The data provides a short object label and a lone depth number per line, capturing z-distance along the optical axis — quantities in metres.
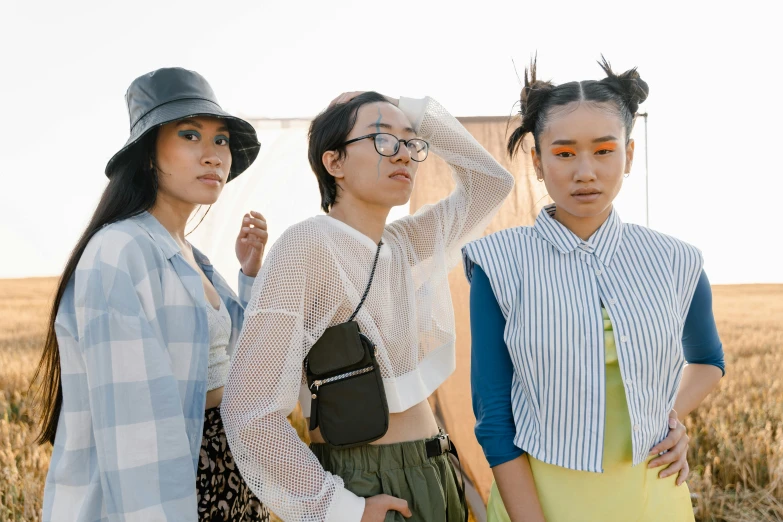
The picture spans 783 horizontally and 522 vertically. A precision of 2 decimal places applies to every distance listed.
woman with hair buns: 1.61
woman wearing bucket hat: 1.71
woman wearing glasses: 1.73
